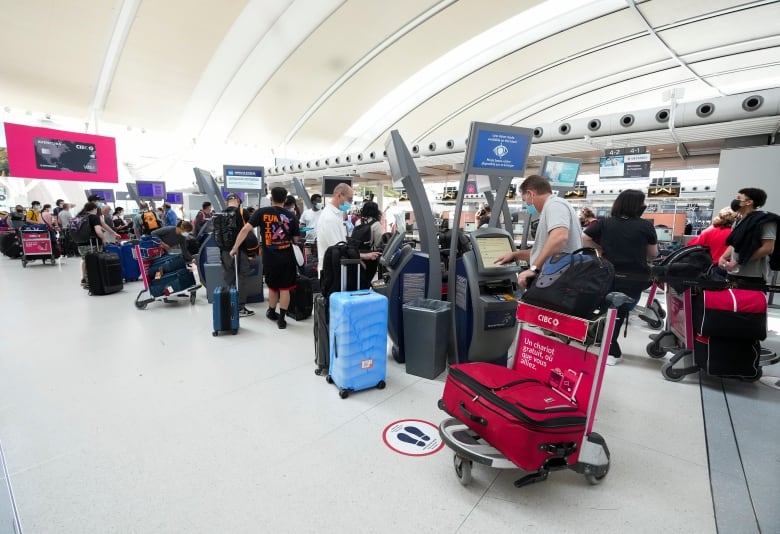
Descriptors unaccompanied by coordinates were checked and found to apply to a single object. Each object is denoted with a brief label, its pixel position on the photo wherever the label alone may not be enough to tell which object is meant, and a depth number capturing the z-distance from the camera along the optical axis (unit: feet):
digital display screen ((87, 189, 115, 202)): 45.34
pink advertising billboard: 35.81
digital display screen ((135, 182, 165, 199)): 34.96
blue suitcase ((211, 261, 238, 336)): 12.16
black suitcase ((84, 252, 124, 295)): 17.60
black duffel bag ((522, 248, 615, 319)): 5.19
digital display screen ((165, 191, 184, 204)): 47.31
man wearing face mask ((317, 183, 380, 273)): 11.76
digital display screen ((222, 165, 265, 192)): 19.65
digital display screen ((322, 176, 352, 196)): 22.57
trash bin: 8.87
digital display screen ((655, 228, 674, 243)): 25.05
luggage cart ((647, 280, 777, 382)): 8.79
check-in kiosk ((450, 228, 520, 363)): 8.61
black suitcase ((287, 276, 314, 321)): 14.59
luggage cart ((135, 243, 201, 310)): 15.33
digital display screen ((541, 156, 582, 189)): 16.55
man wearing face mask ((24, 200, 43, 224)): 32.07
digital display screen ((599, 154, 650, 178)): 20.93
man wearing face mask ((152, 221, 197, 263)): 17.69
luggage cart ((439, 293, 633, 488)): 4.92
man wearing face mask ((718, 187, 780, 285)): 9.58
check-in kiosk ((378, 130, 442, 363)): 9.49
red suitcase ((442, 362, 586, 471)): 4.67
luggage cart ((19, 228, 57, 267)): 26.32
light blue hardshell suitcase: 7.84
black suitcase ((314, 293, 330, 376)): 8.96
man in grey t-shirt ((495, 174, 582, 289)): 7.93
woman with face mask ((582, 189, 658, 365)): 9.93
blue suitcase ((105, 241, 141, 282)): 21.27
